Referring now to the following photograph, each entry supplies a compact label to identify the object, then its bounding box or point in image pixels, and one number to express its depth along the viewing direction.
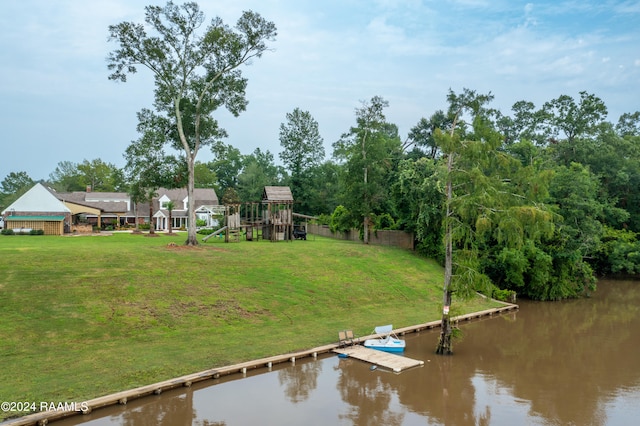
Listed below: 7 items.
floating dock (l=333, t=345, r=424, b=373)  16.77
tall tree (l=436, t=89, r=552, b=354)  16.56
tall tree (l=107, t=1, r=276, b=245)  30.02
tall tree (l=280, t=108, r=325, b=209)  71.19
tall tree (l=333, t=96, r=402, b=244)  39.84
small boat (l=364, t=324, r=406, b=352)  18.88
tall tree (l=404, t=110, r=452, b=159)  52.16
